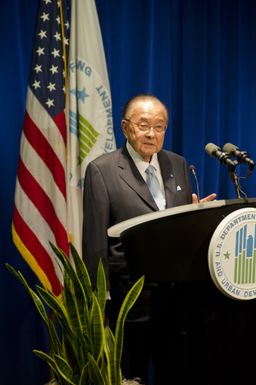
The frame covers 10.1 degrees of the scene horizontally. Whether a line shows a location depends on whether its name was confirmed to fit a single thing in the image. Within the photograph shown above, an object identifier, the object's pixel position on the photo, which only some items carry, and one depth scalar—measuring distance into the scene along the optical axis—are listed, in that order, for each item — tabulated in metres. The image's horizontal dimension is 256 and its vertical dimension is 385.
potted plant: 4.81
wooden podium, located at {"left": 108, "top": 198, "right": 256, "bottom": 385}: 4.74
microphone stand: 4.83
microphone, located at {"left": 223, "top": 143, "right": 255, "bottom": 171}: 4.83
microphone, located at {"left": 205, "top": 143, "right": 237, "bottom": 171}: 4.83
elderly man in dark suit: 5.24
